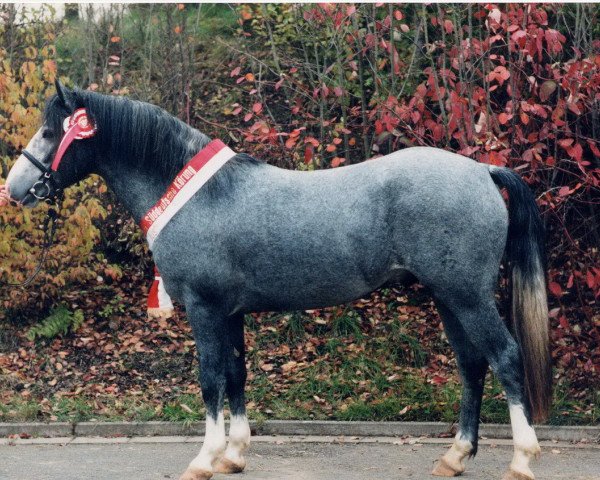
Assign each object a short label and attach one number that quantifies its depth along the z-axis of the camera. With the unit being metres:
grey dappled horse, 5.49
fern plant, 8.75
